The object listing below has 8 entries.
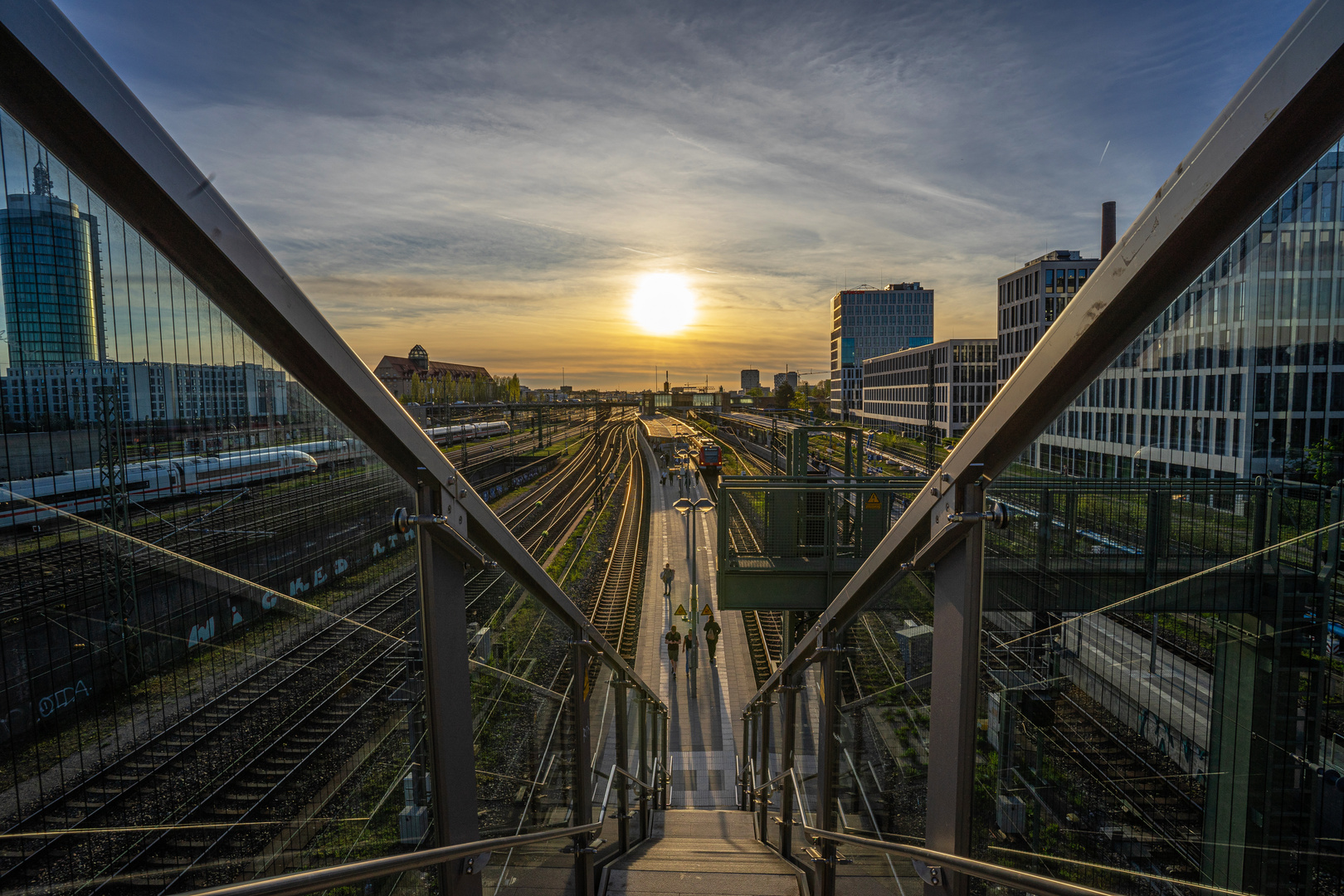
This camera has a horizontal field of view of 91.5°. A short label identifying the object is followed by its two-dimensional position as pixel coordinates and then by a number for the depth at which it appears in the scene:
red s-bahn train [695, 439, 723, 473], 39.69
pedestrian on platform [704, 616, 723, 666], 14.01
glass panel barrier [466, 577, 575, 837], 2.20
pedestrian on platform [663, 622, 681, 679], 13.04
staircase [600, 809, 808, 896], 3.75
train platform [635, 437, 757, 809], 9.30
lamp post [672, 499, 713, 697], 12.23
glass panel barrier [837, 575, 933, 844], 2.10
